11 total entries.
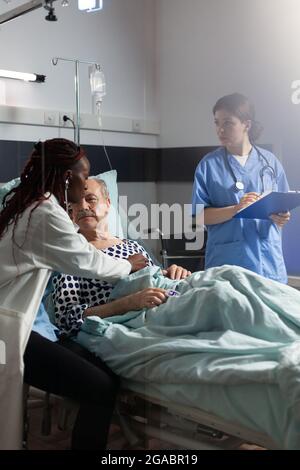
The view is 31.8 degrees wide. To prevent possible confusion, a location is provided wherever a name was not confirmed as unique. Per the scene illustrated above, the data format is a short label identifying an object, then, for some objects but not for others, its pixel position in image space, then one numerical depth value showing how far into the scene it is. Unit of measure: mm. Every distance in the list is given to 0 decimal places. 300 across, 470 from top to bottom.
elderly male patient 1455
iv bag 1602
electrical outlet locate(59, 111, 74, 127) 1572
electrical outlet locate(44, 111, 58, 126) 1556
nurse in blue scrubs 1410
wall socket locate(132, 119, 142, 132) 1571
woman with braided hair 1268
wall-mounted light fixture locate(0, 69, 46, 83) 1554
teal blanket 1071
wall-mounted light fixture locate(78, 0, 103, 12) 1536
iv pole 1580
